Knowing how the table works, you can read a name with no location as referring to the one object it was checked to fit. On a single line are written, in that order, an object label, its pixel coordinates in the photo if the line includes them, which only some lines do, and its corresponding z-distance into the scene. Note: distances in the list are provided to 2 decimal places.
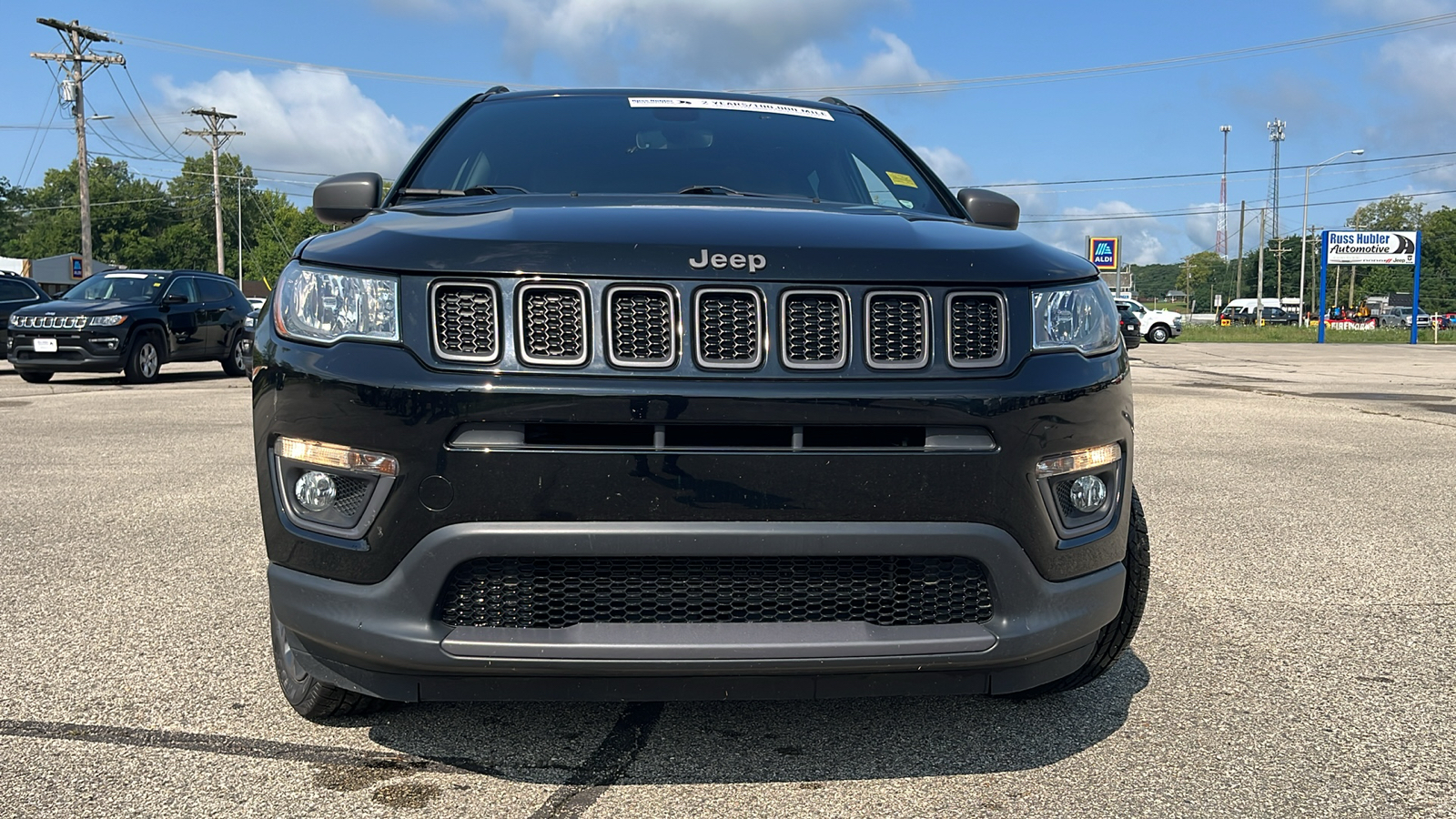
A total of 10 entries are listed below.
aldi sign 39.75
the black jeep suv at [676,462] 2.23
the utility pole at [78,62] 43.06
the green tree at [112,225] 110.88
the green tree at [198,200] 116.69
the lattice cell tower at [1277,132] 84.00
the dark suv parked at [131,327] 15.17
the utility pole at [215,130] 66.19
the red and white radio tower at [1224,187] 82.94
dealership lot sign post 48.53
